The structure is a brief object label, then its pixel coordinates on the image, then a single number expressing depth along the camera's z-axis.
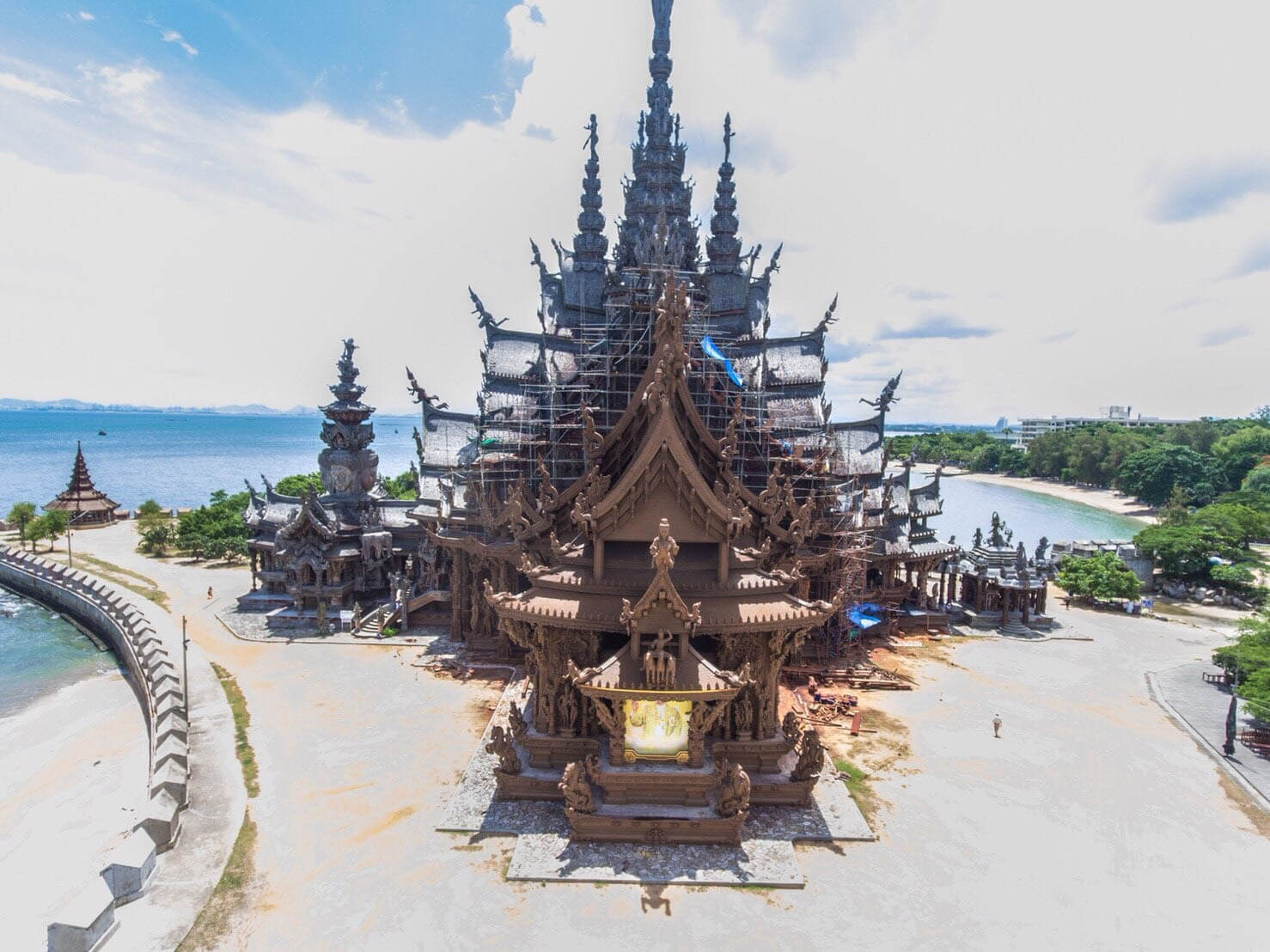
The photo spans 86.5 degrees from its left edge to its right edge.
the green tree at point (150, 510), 58.69
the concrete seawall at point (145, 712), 13.28
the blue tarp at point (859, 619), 31.91
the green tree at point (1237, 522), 56.13
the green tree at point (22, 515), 56.72
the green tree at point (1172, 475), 90.75
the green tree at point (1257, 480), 82.89
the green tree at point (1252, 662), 22.80
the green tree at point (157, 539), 53.06
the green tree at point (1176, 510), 62.50
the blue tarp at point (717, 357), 29.38
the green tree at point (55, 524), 54.97
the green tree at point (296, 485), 66.09
